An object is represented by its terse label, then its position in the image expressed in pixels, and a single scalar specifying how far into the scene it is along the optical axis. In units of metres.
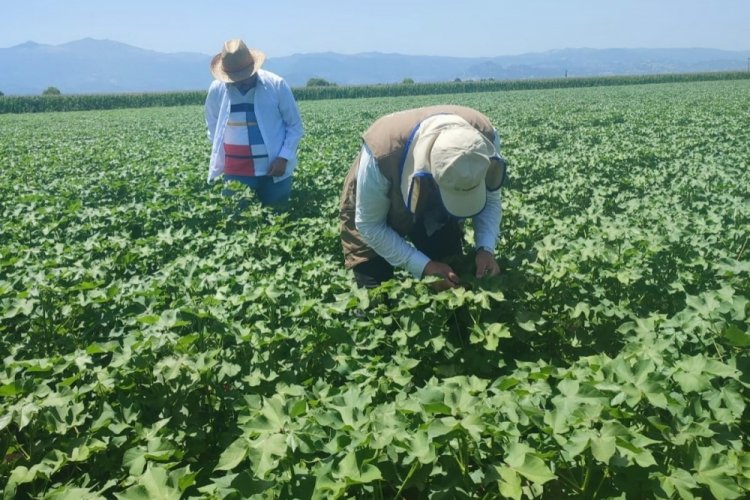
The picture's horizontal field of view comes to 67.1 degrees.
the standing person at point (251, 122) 4.85
